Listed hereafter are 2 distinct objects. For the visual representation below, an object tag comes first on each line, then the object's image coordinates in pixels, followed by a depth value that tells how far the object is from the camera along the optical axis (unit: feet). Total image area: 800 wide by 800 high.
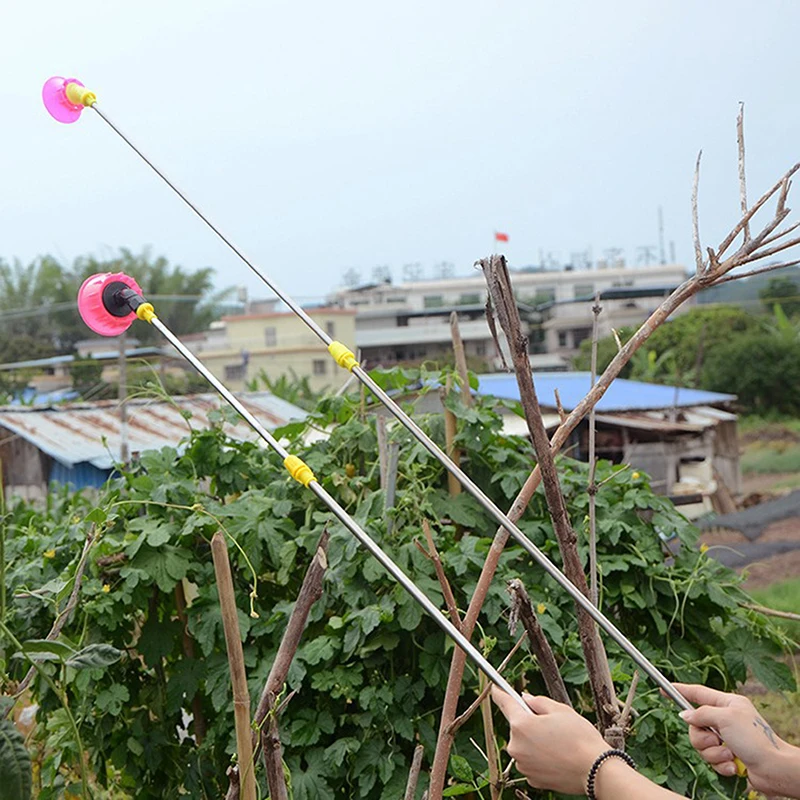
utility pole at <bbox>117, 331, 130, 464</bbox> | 30.34
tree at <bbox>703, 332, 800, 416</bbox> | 91.15
